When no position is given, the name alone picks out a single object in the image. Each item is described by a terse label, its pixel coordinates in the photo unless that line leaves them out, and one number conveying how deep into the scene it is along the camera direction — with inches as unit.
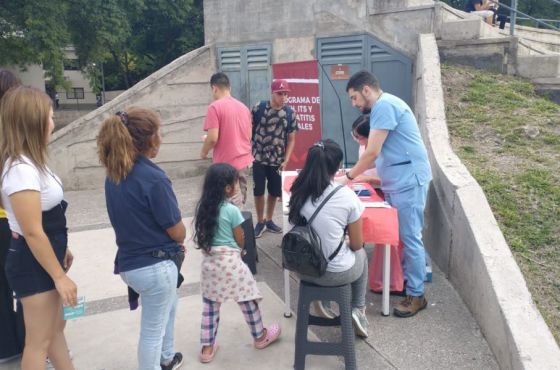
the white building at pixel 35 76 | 1151.6
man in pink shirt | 193.8
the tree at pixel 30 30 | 538.3
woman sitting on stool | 118.3
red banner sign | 255.9
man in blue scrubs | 146.8
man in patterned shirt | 214.7
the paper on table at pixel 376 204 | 141.2
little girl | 121.0
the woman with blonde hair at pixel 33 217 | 89.7
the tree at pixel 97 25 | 636.1
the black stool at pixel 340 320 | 121.1
